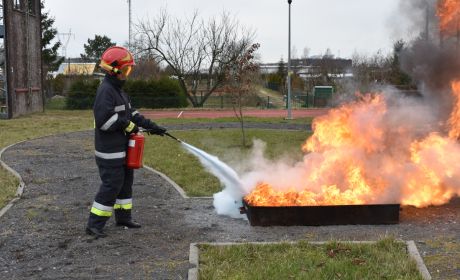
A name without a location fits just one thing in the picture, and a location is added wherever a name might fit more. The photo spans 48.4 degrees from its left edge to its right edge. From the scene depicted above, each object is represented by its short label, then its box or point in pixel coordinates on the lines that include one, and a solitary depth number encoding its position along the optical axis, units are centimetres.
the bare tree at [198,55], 3478
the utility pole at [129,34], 3694
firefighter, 540
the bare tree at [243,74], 1367
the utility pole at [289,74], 2123
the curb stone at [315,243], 431
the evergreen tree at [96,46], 5734
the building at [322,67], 4369
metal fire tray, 577
